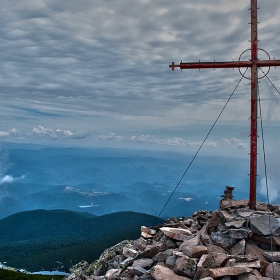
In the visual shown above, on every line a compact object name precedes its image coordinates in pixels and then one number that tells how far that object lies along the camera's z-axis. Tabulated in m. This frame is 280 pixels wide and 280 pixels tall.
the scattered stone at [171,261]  14.25
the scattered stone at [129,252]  19.40
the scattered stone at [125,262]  16.73
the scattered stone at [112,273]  16.81
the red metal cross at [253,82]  17.20
